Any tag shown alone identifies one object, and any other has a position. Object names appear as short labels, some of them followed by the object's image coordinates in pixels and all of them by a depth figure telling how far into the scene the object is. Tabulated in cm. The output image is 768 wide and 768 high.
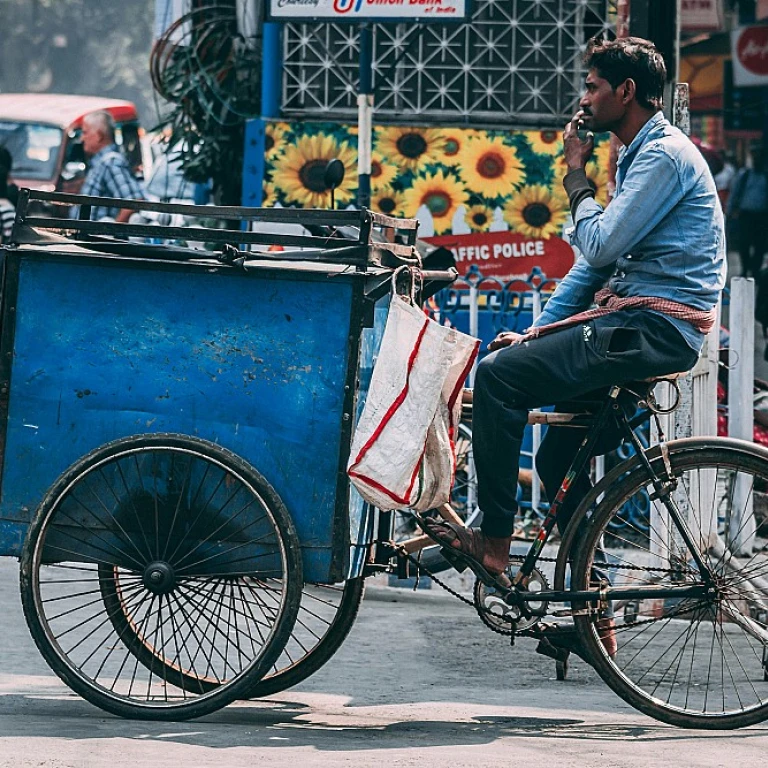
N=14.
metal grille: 1530
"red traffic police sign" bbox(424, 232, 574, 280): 1524
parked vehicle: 3294
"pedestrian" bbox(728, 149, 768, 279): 2482
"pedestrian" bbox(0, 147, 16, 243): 2126
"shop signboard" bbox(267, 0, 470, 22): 1198
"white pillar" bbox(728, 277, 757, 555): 1048
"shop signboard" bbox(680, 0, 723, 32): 2241
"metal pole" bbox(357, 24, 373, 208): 1258
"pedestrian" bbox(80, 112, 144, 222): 2098
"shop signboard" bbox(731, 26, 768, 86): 2404
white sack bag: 718
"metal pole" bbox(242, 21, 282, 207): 1546
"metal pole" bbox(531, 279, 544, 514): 1138
